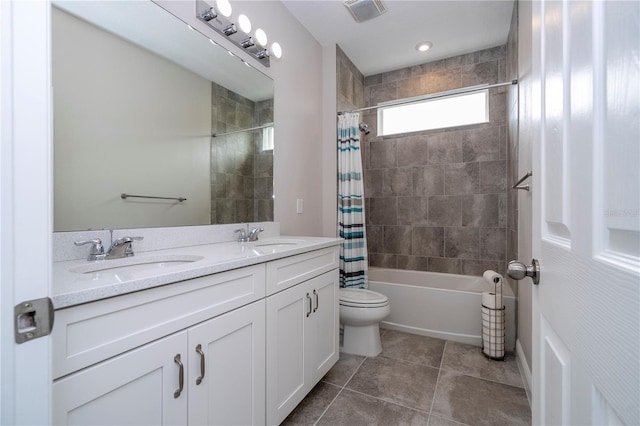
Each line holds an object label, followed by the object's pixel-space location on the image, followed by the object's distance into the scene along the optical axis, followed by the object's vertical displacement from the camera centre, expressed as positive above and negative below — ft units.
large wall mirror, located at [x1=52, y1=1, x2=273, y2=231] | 3.54 +1.48
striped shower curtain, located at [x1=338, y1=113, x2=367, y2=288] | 8.26 +0.31
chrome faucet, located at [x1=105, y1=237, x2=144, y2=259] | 3.59 -0.46
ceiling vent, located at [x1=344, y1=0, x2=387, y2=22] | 6.68 +5.04
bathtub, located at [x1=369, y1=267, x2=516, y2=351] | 7.34 -2.76
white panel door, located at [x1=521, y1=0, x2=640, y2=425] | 1.03 -0.01
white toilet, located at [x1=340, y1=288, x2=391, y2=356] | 6.72 -2.65
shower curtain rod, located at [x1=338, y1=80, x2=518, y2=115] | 7.08 +3.29
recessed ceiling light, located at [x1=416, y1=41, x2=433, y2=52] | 8.74 +5.31
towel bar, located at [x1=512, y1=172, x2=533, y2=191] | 5.15 +0.54
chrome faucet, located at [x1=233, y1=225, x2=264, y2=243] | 5.70 -0.44
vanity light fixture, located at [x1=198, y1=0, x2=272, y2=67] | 5.07 +3.73
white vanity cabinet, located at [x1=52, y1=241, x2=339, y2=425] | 2.14 -1.40
